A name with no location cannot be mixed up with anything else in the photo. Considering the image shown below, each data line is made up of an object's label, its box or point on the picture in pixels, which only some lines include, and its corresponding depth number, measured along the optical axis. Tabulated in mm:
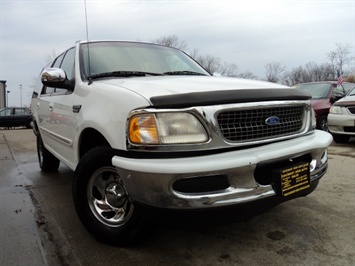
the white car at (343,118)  7066
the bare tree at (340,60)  51238
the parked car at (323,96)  8859
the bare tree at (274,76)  62188
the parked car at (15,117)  22406
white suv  2080
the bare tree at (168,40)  42069
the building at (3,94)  52812
